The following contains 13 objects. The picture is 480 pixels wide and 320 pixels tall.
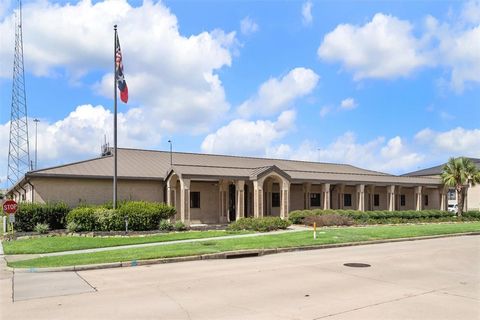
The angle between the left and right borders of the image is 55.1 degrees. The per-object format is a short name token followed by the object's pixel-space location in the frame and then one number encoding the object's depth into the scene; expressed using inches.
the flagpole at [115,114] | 969.5
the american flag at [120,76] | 973.8
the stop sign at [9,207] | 794.8
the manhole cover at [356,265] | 534.0
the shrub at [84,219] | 925.2
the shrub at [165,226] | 984.5
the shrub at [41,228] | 902.4
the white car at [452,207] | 2466.5
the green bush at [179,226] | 1008.2
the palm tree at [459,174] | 1710.1
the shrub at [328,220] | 1171.3
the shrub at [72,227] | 908.0
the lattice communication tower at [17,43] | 1556.3
